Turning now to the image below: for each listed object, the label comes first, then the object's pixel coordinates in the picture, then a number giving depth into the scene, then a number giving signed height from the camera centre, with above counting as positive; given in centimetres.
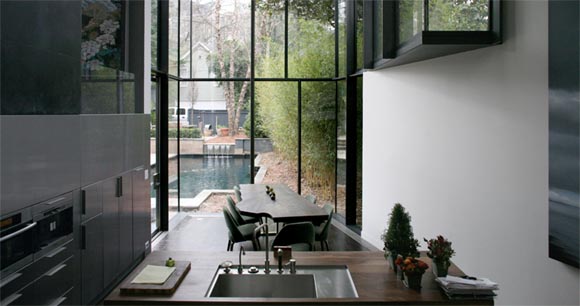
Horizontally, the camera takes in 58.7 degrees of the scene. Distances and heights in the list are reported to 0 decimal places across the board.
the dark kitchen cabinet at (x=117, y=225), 499 -86
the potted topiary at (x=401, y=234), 330 -60
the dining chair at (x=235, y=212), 734 -100
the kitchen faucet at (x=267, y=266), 340 -82
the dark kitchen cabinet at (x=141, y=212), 603 -85
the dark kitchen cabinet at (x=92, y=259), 438 -104
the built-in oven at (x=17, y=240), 301 -60
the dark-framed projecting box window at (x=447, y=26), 442 +104
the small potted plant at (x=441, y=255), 315 -69
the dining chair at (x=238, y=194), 803 -82
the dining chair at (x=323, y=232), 657 -116
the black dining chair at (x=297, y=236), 571 -106
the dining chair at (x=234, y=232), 668 -119
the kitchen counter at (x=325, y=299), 291 -87
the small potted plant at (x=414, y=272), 306 -78
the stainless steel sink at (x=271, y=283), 335 -93
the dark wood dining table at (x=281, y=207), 629 -86
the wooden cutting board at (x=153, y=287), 303 -86
